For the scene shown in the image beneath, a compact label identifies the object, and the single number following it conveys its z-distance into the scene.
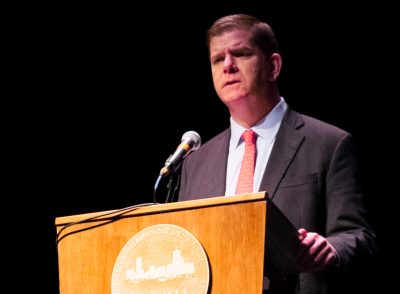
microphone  4.68
